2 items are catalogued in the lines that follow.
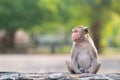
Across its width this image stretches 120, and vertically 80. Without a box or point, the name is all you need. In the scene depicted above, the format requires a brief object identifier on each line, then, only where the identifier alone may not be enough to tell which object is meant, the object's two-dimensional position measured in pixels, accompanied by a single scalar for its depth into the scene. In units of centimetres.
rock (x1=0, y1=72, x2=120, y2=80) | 835
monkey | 901
